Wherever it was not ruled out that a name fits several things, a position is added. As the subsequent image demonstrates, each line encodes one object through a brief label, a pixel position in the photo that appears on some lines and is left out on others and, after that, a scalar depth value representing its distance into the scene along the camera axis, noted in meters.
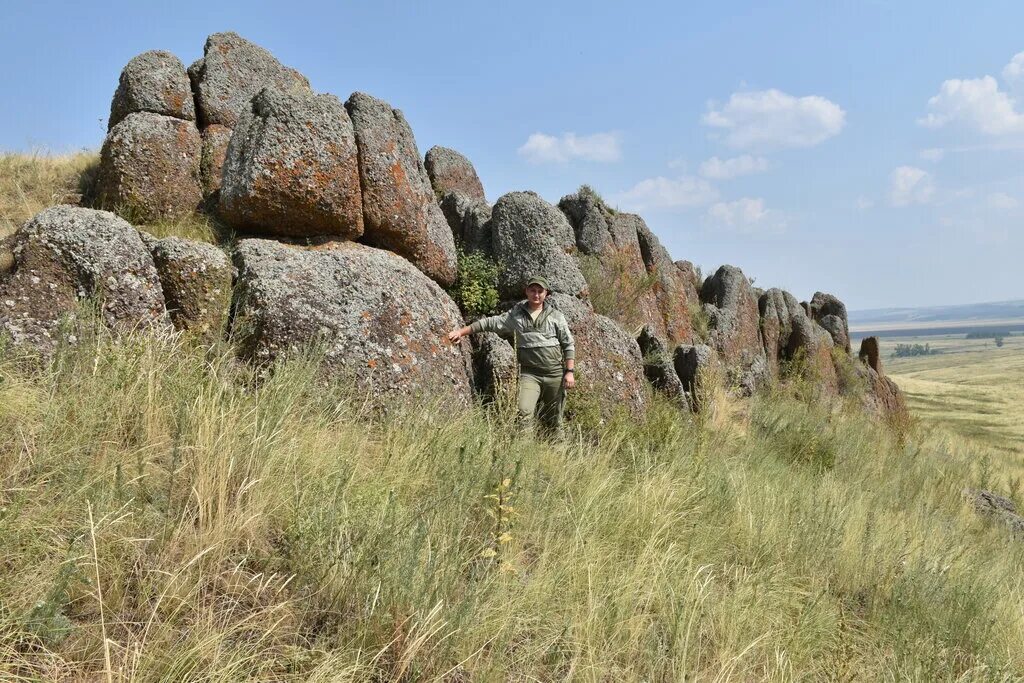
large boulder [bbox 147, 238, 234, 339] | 6.19
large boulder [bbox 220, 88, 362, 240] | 7.46
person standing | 7.52
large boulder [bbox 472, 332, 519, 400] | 7.72
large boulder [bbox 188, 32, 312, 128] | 9.46
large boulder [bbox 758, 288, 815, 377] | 19.78
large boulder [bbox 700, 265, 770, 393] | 16.69
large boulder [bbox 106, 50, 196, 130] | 9.12
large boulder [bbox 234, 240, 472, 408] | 6.22
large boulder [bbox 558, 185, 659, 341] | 12.50
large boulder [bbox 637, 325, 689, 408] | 10.47
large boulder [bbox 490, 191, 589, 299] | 9.83
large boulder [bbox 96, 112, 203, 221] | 8.05
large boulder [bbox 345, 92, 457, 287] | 8.26
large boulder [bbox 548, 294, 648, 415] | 8.51
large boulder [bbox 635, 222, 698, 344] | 15.09
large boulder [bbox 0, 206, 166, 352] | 5.27
